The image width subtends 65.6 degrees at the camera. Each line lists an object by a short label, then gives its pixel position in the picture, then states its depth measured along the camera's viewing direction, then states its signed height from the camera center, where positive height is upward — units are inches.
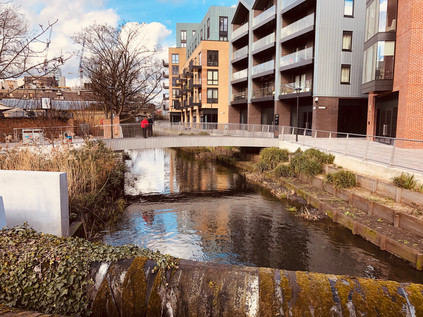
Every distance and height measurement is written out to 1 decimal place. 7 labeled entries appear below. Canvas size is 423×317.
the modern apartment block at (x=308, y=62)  1031.6 +203.3
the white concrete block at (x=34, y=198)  271.1 -65.8
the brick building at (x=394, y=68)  684.7 +123.0
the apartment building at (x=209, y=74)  1879.9 +283.3
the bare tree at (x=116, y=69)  1184.8 +191.2
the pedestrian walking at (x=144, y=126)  793.6 -15.6
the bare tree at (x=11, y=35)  440.5 +114.3
